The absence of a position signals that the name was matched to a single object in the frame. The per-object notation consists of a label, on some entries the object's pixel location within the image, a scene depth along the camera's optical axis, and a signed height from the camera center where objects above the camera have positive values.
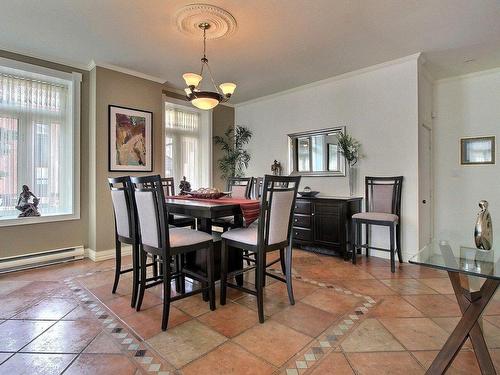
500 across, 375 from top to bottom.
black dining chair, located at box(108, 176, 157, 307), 2.36 -0.29
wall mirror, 4.45 +0.58
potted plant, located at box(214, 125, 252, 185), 5.73 +0.72
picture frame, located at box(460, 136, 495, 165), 3.97 +0.54
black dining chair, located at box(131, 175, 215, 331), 2.03 -0.40
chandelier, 2.80 +0.97
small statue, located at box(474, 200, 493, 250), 1.75 -0.27
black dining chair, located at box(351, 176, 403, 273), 3.46 -0.31
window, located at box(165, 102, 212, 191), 5.13 +0.85
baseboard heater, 3.35 -0.89
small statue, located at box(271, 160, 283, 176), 5.18 +0.37
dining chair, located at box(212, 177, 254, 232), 3.11 -0.06
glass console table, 1.42 -0.61
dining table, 2.34 -0.22
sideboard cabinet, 3.83 -0.50
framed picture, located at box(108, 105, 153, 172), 3.96 +0.73
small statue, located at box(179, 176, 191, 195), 3.96 +0.04
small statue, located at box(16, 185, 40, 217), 3.45 -0.18
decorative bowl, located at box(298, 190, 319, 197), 4.32 -0.08
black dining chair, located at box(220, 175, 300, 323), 2.16 -0.39
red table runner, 2.46 -0.19
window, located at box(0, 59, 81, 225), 3.38 +0.66
